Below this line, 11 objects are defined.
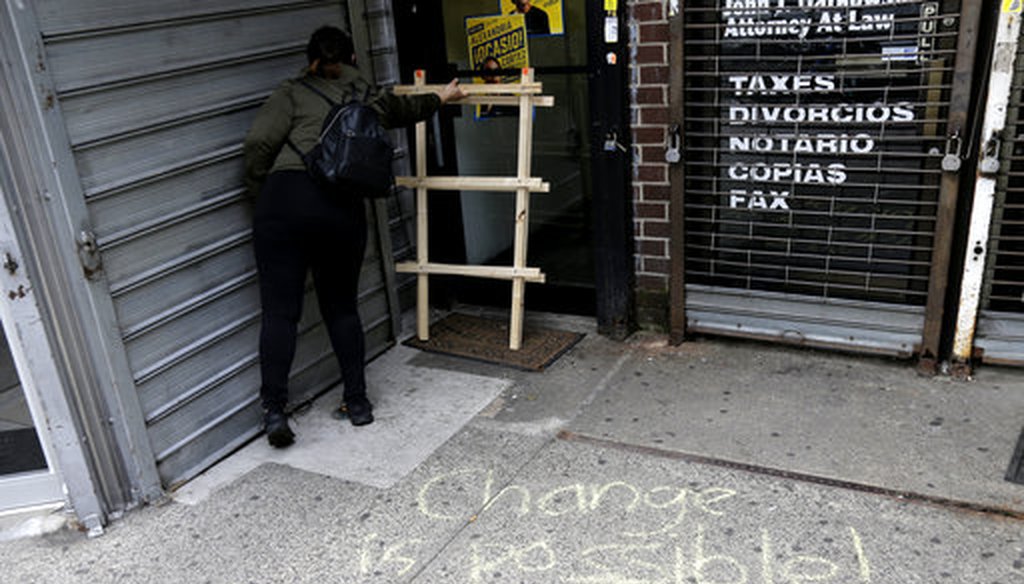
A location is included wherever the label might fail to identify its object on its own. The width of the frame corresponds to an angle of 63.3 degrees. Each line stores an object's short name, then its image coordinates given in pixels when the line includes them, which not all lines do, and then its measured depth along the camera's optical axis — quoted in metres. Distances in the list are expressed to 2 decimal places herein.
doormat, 4.94
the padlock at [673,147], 4.52
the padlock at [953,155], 3.91
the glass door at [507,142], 4.91
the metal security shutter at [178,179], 3.44
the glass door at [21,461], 3.71
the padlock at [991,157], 3.86
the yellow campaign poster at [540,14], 4.79
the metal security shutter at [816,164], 4.04
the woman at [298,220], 3.86
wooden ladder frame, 4.65
